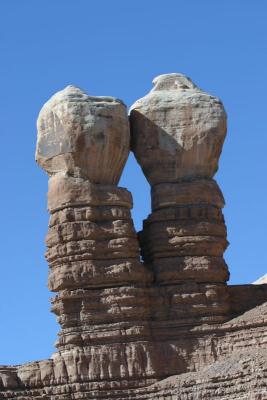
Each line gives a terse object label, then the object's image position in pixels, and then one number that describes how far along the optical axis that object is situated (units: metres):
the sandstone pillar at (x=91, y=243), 78.00
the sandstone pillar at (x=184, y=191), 79.75
